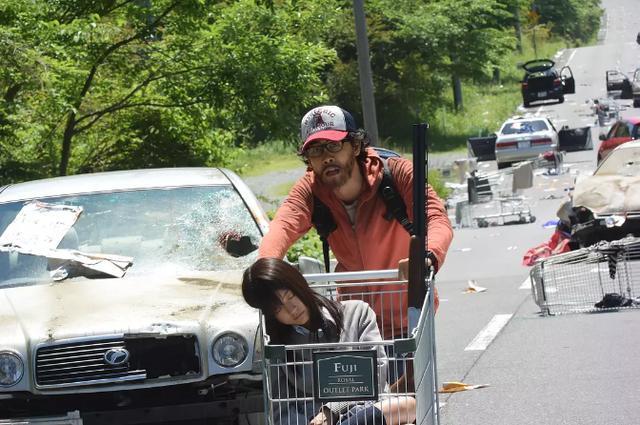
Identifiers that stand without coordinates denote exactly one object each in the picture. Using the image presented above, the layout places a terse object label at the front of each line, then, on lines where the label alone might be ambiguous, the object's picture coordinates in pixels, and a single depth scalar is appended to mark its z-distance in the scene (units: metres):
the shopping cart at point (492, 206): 26.22
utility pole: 20.92
